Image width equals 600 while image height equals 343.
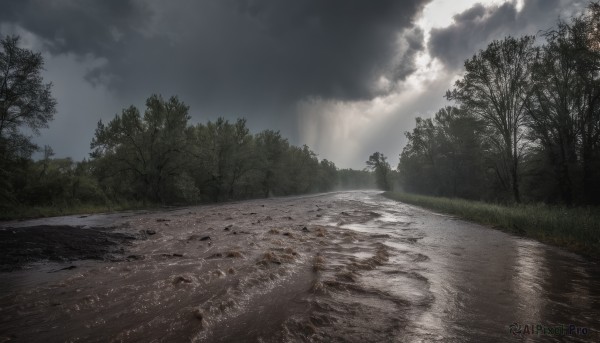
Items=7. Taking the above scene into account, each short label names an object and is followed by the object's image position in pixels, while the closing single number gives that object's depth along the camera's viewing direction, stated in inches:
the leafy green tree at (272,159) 2728.8
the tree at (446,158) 1742.1
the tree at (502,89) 880.9
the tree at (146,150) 1423.5
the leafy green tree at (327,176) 5291.3
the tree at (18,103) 839.1
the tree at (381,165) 3924.7
